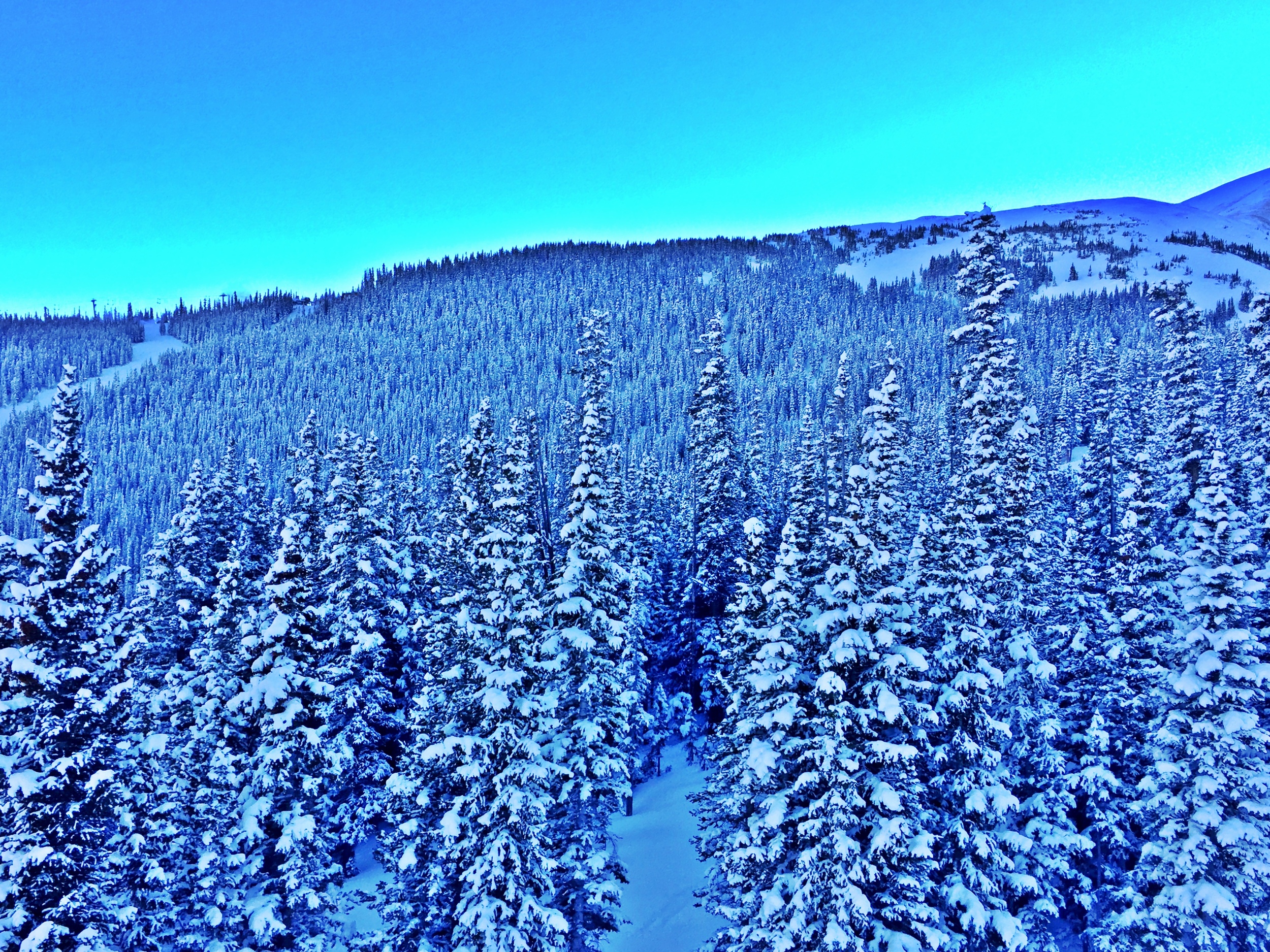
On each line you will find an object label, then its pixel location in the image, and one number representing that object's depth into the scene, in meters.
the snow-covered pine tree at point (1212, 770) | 19.08
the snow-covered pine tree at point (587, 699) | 19.84
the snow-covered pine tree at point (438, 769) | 19.11
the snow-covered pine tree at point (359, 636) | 24.30
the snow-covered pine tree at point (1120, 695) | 22.09
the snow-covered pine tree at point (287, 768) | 18.88
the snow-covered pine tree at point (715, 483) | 35.34
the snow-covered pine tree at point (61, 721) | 14.62
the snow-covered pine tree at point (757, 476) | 36.41
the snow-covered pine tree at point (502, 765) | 17.77
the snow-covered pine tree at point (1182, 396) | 28.36
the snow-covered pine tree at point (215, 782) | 18.36
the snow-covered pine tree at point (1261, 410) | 25.69
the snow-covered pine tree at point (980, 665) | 17.77
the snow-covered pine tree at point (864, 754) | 16.06
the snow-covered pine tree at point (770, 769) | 17.05
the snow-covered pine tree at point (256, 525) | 29.29
